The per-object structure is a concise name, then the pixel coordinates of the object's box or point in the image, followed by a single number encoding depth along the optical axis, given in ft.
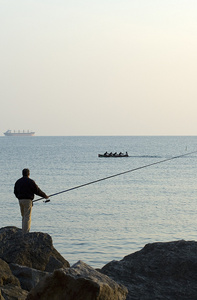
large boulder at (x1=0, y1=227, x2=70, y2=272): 55.95
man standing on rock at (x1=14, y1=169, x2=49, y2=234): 63.07
